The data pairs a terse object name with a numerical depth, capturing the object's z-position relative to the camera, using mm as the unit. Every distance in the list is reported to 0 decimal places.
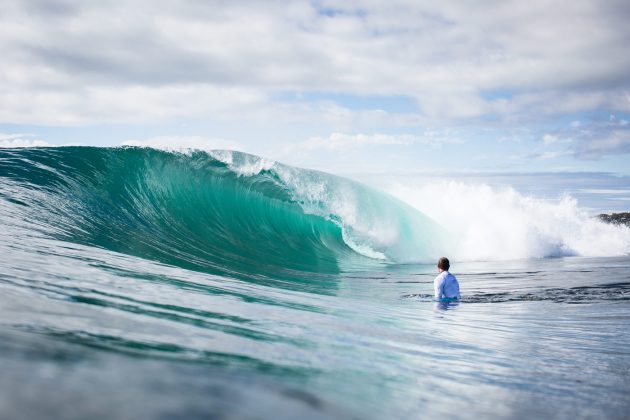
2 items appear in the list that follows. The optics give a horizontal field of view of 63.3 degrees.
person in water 8372
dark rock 61219
